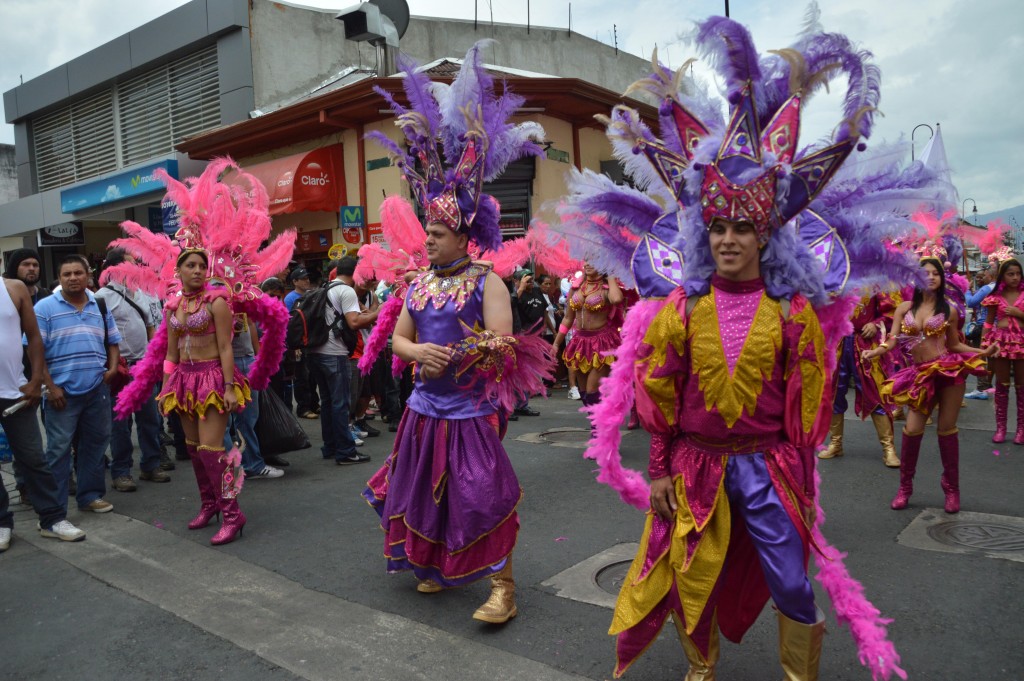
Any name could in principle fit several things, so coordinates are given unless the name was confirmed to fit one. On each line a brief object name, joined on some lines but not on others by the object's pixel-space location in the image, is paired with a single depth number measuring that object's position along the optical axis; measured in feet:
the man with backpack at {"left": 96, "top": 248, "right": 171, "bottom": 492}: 23.22
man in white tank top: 17.38
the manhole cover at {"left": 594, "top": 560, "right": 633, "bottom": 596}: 14.02
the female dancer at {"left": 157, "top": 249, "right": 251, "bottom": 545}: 17.83
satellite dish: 55.93
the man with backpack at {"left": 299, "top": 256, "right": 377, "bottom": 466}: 25.03
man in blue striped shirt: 19.33
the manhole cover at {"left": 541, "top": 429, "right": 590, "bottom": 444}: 27.81
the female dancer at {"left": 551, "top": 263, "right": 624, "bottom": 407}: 27.68
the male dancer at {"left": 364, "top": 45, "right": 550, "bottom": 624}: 13.19
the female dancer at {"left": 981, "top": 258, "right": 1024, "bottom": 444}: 25.63
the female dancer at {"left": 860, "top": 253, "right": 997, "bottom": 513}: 17.67
